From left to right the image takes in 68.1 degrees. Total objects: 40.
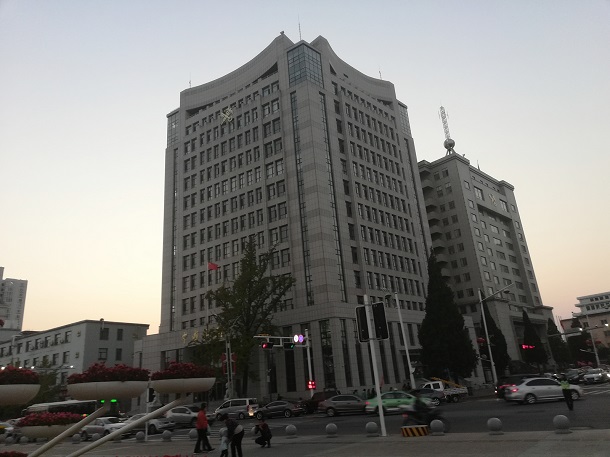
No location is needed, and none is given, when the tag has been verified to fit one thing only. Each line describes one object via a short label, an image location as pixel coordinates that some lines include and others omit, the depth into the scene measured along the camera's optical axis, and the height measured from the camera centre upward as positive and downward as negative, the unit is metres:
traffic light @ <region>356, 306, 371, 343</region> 19.50 +2.29
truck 37.97 -1.41
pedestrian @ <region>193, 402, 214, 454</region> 18.84 -1.41
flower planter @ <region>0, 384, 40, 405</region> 10.78 +0.35
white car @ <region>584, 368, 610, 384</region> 46.50 -1.46
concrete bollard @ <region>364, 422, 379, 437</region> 19.27 -2.00
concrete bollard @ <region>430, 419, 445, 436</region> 17.19 -1.91
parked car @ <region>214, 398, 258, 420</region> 39.88 -1.43
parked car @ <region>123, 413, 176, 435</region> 33.44 -2.05
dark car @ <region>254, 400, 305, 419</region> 38.62 -1.82
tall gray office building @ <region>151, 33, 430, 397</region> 56.25 +25.37
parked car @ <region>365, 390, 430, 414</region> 30.58 -1.50
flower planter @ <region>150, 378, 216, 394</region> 11.88 +0.27
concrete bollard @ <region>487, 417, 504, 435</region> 15.97 -1.89
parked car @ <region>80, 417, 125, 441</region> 32.56 -1.79
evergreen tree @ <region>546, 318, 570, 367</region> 94.75 +3.23
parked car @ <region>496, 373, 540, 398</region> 33.94 -1.26
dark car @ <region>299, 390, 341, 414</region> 40.06 -1.49
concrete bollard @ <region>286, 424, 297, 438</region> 21.91 -2.09
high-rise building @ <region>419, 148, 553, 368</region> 86.69 +24.95
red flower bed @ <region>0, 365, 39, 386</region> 10.93 +0.75
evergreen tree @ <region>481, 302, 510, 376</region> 71.56 +3.16
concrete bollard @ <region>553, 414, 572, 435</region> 14.75 -1.87
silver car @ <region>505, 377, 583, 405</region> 27.78 -1.46
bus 42.27 -0.22
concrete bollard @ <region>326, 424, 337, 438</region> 20.45 -2.03
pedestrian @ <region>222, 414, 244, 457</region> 15.72 -1.45
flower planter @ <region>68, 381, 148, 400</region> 11.02 +0.28
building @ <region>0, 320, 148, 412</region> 73.56 +9.40
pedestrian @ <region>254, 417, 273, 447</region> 18.53 -1.81
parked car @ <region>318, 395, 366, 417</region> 35.34 -1.71
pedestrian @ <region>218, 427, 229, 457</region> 15.65 -1.78
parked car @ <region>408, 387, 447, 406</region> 33.75 -1.42
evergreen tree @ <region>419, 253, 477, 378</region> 51.00 +4.08
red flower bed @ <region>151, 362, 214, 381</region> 12.03 +0.58
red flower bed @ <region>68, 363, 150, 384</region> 11.22 +0.63
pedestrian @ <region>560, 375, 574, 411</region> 21.80 -1.42
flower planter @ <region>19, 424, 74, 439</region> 12.27 -0.61
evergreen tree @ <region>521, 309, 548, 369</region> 81.25 +2.98
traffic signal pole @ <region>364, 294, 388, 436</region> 18.29 +1.25
